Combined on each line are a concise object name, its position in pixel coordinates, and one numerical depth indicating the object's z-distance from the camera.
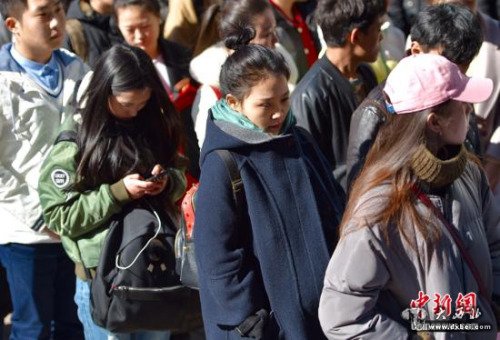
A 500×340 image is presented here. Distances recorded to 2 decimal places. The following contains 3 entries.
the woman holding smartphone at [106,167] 8.13
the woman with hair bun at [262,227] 6.71
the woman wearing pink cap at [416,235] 5.91
